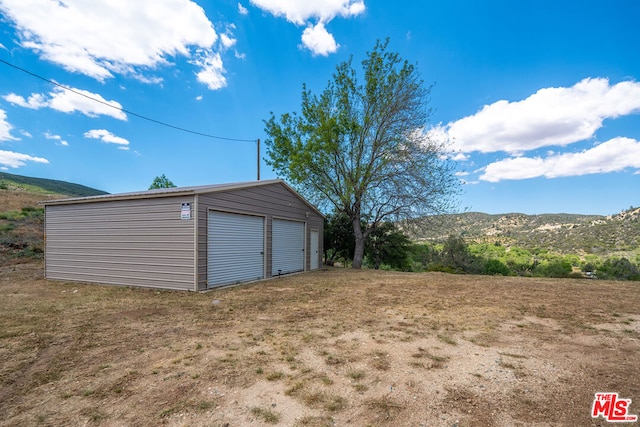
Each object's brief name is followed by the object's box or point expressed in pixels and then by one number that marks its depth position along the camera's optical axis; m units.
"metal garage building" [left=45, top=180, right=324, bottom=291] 7.74
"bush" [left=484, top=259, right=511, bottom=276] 23.48
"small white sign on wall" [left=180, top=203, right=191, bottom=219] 7.65
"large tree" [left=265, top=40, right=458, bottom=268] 13.89
